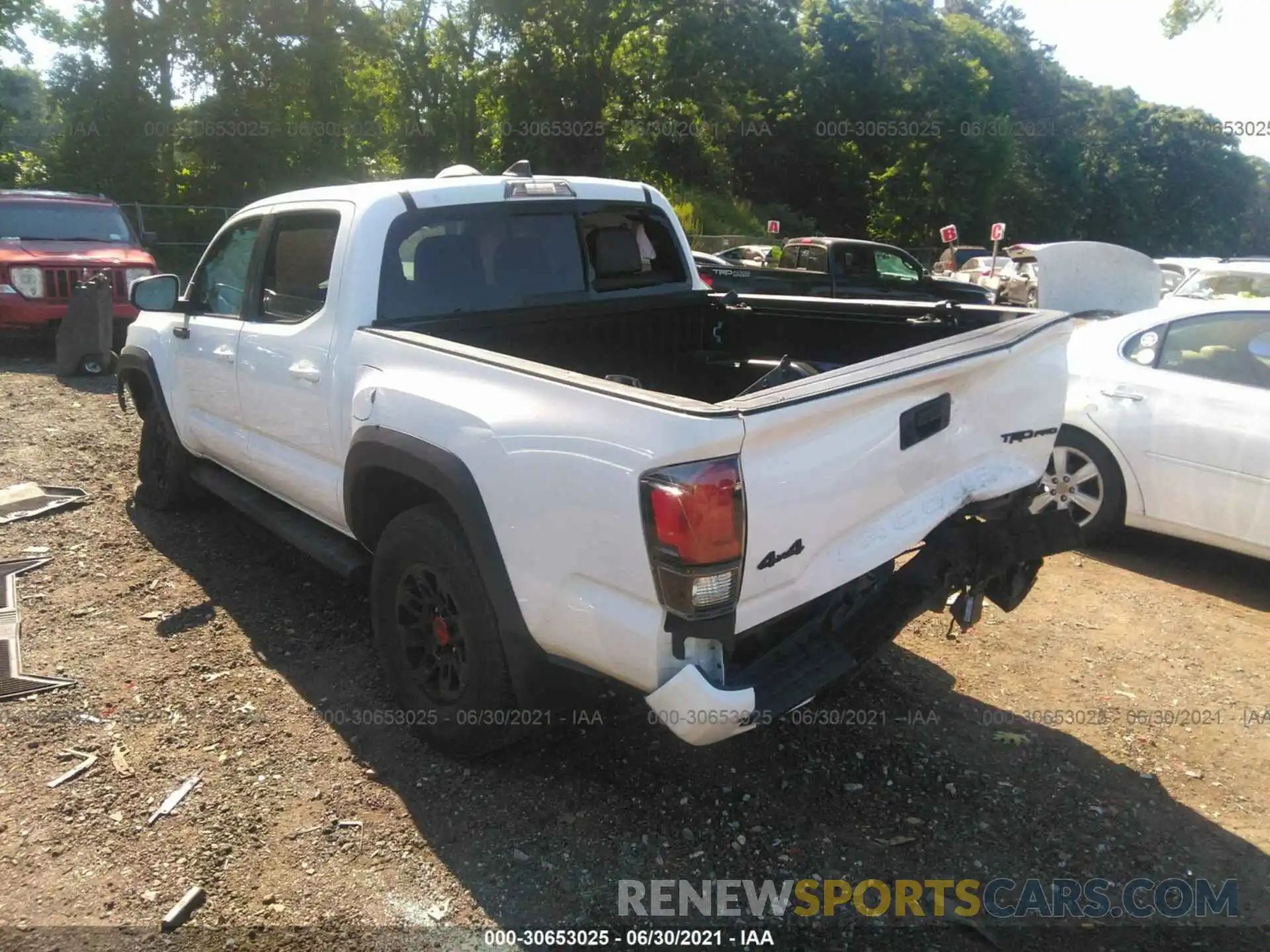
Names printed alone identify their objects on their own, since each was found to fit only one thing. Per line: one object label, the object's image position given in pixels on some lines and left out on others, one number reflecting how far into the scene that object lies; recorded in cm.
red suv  1077
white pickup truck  254
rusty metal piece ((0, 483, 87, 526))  596
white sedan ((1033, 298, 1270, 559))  491
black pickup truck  1267
